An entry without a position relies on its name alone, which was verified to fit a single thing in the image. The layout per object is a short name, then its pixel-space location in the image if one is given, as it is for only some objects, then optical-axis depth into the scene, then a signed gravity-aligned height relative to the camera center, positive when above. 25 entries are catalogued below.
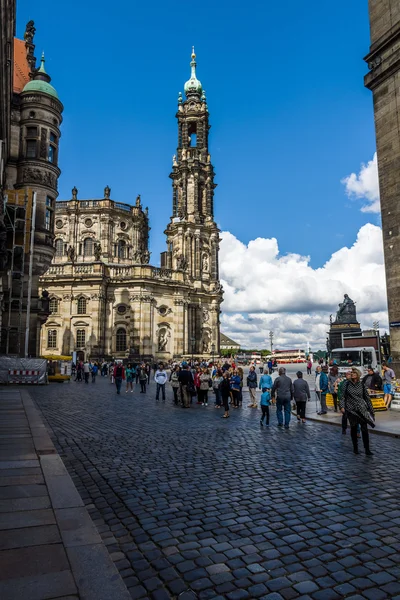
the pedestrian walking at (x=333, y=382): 14.95 -1.00
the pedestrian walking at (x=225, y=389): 13.70 -1.11
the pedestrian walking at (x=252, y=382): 18.65 -1.22
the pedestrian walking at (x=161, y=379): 19.12 -1.04
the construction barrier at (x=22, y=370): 24.00 -0.74
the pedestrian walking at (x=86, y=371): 31.08 -1.05
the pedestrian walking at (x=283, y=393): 11.60 -1.06
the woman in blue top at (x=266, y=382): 13.15 -0.87
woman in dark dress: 8.11 -1.02
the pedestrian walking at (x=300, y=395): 12.36 -1.19
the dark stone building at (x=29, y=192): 26.88 +10.78
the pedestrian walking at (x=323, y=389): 14.05 -1.17
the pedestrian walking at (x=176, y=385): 17.65 -1.23
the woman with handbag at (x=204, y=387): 17.91 -1.32
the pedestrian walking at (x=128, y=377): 24.18 -1.18
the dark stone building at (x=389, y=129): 17.95 +9.67
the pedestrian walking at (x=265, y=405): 11.85 -1.39
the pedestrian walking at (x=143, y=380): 23.62 -1.32
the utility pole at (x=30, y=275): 25.52 +4.95
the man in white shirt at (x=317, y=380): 15.37 -1.03
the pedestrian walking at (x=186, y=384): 16.41 -1.10
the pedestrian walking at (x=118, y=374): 22.25 -0.96
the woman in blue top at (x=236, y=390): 17.05 -1.39
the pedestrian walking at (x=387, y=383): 14.90 -1.07
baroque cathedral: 47.47 +9.57
